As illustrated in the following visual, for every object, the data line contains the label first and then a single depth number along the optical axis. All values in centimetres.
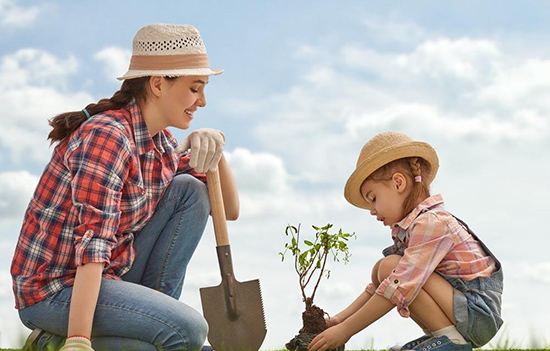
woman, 301
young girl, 335
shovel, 372
